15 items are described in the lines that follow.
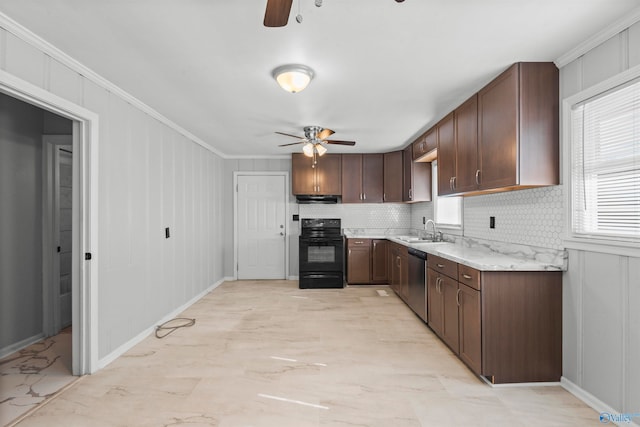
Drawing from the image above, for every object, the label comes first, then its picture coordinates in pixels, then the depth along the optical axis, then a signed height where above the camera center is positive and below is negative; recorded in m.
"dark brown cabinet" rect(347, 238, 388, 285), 5.44 -0.79
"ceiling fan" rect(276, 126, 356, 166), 3.90 +0.98
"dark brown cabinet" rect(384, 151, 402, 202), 5.56 +0.69
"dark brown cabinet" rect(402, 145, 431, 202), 4.99 +0.56
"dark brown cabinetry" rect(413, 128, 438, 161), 3.90 +0.95
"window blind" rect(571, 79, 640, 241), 1.82 +0.31
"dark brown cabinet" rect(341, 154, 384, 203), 5.68 +0.68
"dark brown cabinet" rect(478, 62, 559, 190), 2.29 +0.66
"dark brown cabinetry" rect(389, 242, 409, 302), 4.18 -0.78
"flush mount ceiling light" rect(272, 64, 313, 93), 2.32 +1.03
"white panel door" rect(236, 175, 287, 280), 5.90 -0.17
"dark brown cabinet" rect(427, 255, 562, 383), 2.26 -0.80
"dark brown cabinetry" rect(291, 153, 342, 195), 5.61 +0.73
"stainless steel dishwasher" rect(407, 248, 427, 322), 3.44 -0.78
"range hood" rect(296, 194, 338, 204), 5.76 +0.30
